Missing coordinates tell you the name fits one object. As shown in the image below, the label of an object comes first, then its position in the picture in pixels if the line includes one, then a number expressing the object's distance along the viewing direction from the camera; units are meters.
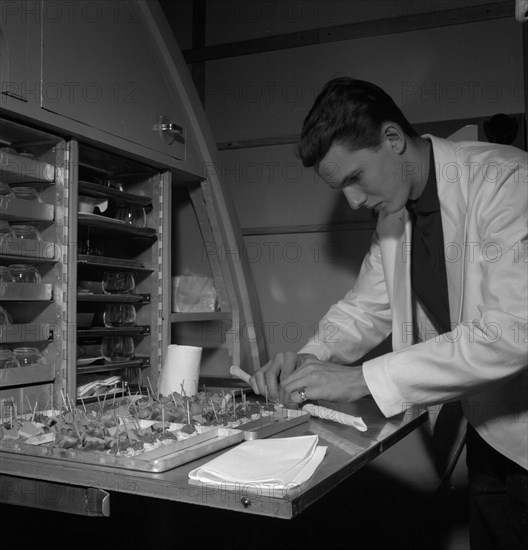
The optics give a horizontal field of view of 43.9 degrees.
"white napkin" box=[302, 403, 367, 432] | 1.54
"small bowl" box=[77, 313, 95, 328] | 2.14
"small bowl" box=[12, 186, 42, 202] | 1.83
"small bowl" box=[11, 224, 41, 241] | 1.82
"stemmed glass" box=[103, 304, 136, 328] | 2.22
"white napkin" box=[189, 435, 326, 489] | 1.08
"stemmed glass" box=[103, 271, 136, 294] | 2.19
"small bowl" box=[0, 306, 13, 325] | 1.77
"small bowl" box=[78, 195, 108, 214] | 2.06
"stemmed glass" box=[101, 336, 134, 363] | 2.18
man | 1.48
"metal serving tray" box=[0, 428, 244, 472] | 1.16
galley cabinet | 1.74
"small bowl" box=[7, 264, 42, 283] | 1.80
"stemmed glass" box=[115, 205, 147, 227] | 2.35
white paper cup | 1.84
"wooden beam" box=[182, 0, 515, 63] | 2.73
